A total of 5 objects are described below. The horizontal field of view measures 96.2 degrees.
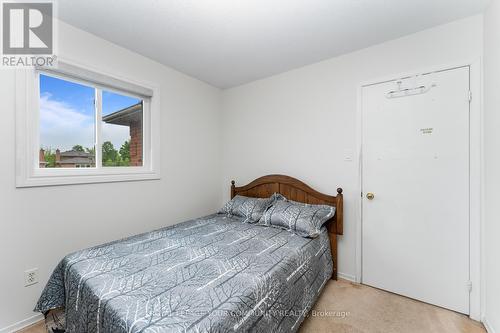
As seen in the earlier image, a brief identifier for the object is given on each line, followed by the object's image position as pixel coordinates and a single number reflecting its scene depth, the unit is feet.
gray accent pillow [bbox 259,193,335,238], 6.90
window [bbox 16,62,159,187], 5.72
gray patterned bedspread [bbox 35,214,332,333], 3.34
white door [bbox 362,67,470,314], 6.03
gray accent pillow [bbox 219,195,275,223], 8.21
